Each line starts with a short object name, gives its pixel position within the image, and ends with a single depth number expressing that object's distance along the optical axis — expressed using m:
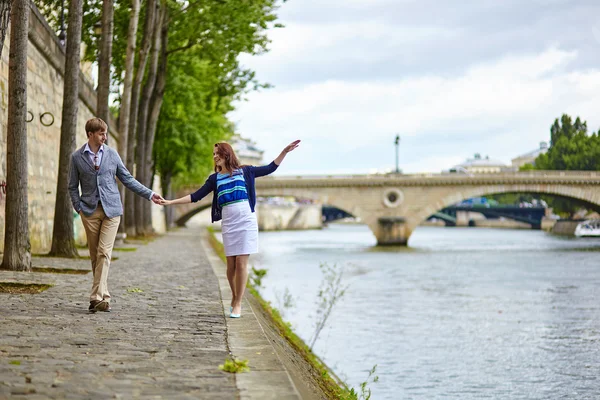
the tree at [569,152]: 85.50
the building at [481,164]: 182.09
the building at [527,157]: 167.38
